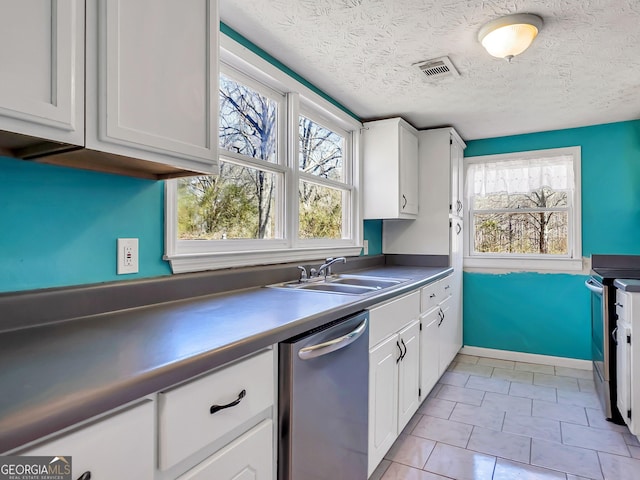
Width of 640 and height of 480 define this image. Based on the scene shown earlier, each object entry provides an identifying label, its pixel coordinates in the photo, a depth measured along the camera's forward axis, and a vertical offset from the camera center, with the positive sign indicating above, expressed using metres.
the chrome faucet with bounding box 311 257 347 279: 2.32 -0.16
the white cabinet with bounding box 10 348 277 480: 0.65 -0.40
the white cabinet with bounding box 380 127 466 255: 3.32 +0.39
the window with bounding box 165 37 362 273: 1.71 +0.33
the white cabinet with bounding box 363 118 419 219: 2.99 +0.59
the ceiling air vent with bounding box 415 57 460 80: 2.10 +1.01
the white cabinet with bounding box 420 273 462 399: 2.41 -0.66
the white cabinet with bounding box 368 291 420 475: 1.70 -0.66
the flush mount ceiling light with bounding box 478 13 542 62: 1.68 +0.97
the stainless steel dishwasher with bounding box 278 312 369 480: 1.13 -0.56
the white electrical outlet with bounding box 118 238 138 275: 1.33 -0.05
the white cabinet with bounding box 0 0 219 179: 0.80 +0.40
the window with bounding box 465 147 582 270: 3.43 +0.29
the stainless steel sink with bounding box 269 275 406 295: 2.06 -0.25
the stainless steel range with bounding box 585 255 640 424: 2.36 -0.61
